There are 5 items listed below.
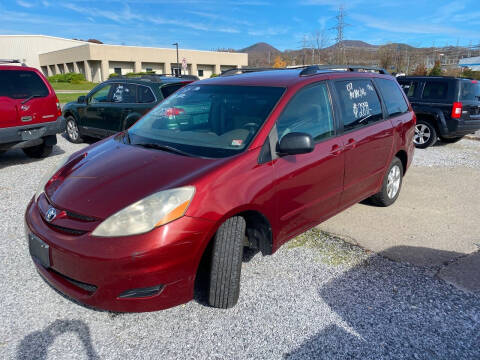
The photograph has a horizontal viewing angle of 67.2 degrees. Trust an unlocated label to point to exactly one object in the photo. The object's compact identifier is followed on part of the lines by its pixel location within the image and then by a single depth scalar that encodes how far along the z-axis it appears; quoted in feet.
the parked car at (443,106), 28.12
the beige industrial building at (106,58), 180.14
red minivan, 7.39
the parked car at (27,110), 20.58
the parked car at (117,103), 23.07
